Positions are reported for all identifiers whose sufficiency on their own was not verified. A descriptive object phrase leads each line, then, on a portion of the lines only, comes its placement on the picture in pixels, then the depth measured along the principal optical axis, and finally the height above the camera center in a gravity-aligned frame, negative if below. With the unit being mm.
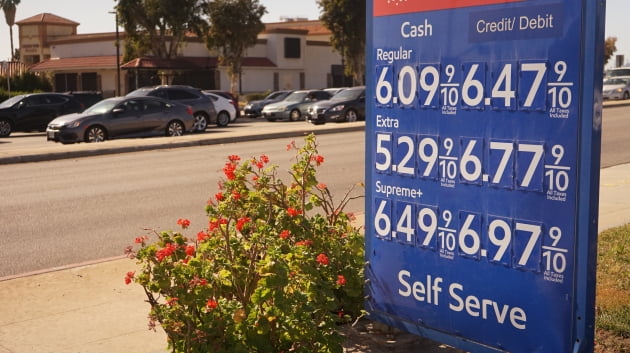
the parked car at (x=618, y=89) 45000 -199
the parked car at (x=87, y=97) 36078 -449
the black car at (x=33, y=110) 32062 -908
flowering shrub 4621 -1146
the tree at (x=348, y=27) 60875 +4378
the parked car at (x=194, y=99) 29234 -441
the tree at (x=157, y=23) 54562 +4289
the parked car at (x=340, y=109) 31703 -866
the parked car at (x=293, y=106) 36938 -878
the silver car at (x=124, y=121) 23844 -1005
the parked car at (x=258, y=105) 40469 -908
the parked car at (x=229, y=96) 35738 -410
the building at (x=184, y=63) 61719 +1801
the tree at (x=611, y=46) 105681 +5061
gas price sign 4027 -447
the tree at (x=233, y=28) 56062 +3944
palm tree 100812 +9421
